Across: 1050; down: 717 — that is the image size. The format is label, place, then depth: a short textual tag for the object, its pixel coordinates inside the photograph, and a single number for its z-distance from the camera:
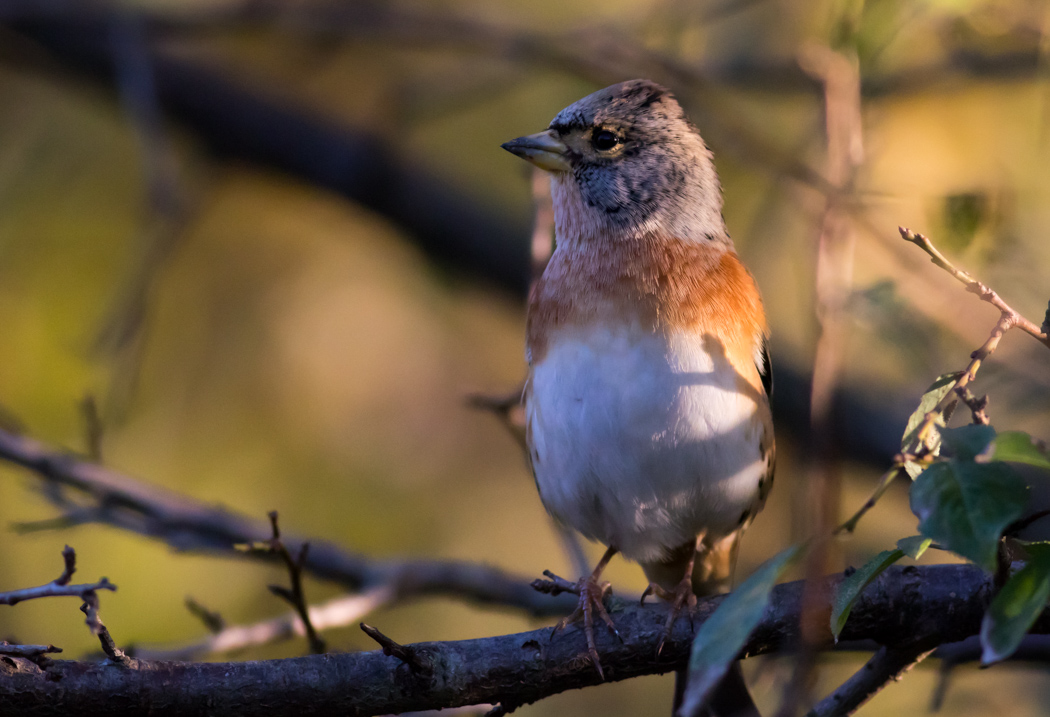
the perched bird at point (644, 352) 3.11
